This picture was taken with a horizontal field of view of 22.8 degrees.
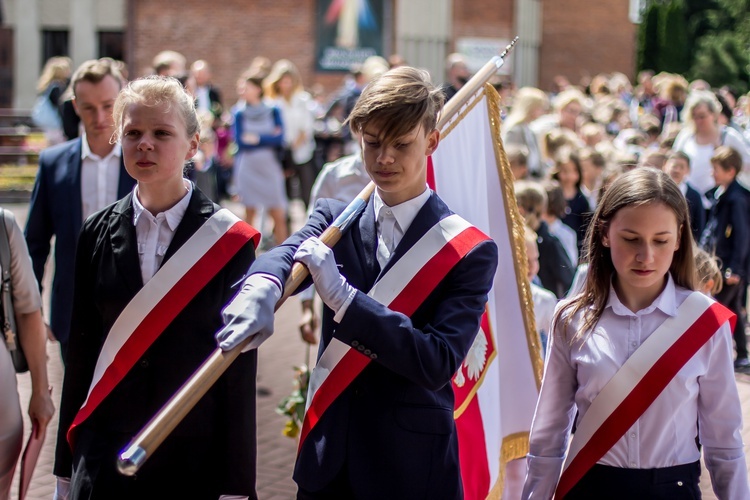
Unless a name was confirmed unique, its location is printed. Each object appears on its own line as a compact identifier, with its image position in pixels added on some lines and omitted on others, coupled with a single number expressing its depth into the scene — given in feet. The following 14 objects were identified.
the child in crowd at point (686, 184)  44.33
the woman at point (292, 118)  71.67
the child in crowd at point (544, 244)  35.48
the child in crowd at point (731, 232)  44.92
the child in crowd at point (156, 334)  16.91
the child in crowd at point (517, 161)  42.88
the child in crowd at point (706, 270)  26.21
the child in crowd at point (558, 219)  39.59
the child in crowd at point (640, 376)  15.94
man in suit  25.26
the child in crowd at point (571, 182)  43.96
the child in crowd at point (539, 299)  29.55
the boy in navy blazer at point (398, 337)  14.69
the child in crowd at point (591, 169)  47.11
